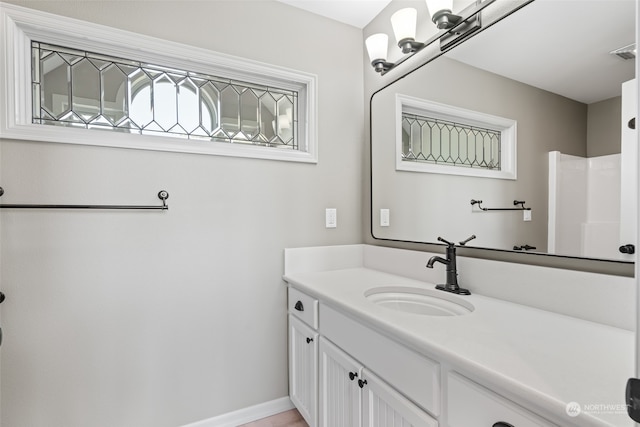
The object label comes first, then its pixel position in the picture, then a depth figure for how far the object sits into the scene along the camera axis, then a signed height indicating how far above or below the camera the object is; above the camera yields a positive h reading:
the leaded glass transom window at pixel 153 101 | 1.37 +0.58
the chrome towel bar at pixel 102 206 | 1.23 +0.01
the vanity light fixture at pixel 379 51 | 1.70 +0.93
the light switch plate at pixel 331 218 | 1.93 -0.05
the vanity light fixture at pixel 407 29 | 1.50 +0.94
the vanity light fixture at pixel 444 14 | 1.31 +0.87
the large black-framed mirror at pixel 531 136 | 0.91 +0.30
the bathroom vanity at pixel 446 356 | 0.62 -0.38
